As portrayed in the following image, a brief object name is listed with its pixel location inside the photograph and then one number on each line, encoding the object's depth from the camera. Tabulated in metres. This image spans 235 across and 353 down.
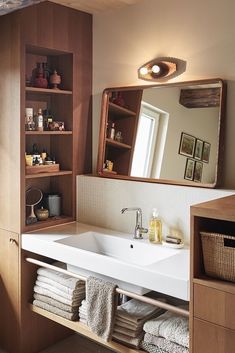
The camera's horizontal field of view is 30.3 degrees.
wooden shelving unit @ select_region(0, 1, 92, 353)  2.80
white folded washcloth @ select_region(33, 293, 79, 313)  2.60
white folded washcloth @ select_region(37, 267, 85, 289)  2.61
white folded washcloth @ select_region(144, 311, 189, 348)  2.11
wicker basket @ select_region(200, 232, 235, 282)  1.82
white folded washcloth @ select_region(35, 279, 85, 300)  2.59
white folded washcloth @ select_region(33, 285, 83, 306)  2.59
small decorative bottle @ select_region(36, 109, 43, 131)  2.97
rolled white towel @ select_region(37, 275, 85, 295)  2.59
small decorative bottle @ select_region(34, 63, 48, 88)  2.98
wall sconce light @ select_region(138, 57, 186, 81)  2.63
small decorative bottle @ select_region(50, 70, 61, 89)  3.03
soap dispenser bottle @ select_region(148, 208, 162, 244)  2.64
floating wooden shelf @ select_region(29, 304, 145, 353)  2.31
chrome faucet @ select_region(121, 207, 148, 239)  2.73
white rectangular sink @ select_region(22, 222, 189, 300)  2.09
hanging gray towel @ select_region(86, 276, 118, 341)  2.32
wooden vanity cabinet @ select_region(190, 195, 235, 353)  1.80
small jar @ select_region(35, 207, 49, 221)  3.03
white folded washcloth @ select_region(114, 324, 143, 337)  2.29
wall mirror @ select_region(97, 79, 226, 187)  2.48
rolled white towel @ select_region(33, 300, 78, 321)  2.60
